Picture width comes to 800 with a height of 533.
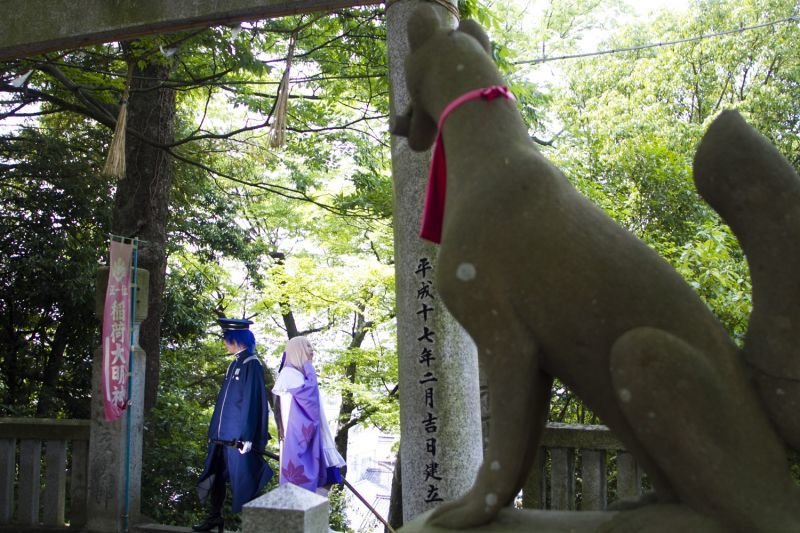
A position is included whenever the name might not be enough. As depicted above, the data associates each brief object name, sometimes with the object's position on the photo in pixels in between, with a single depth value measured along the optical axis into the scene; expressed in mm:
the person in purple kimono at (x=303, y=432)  4648
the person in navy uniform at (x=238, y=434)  4820
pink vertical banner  4953
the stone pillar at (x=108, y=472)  5016
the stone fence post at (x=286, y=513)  2623
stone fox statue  1384
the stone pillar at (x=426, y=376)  3312
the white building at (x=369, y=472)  15572
